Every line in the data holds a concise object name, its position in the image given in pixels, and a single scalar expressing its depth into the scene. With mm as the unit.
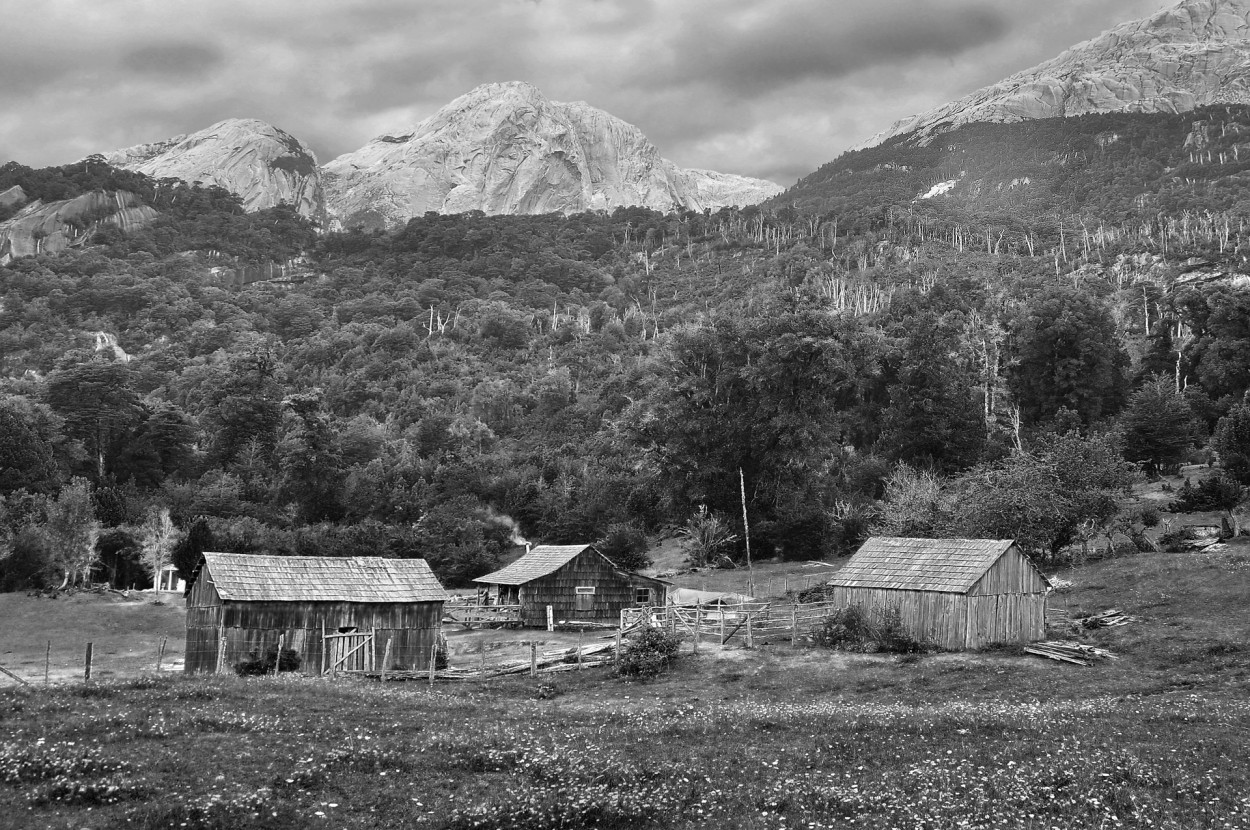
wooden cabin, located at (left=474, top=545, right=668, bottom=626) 57219
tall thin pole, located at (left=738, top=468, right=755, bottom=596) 62906
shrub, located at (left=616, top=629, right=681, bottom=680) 37250
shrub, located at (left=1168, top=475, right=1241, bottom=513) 60719
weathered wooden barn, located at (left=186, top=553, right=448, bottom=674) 38469
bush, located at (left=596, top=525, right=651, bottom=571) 73938
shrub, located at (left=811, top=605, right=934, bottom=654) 39719
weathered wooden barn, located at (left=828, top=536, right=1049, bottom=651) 38875
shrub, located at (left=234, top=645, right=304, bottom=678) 38094
